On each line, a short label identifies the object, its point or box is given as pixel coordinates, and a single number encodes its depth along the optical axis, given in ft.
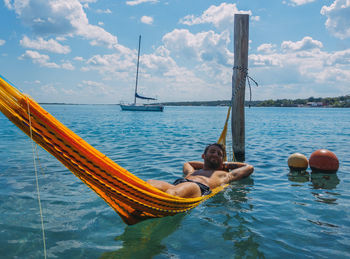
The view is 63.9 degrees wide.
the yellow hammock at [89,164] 8.27
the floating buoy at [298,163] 23.65
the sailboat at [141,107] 205.87
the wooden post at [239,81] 24.50
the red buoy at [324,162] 22.71
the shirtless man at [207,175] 14.03
